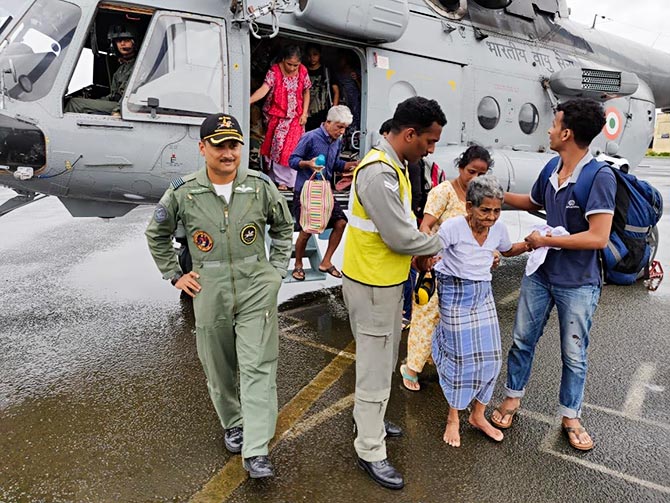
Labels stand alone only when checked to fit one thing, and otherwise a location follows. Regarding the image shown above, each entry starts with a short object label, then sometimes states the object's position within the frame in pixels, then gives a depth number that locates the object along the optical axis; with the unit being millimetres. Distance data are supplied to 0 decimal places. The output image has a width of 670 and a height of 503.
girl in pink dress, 4965
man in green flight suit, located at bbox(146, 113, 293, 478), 2500
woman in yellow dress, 3248
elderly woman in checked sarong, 2818
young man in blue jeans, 2617
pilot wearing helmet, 4148
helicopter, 3975
